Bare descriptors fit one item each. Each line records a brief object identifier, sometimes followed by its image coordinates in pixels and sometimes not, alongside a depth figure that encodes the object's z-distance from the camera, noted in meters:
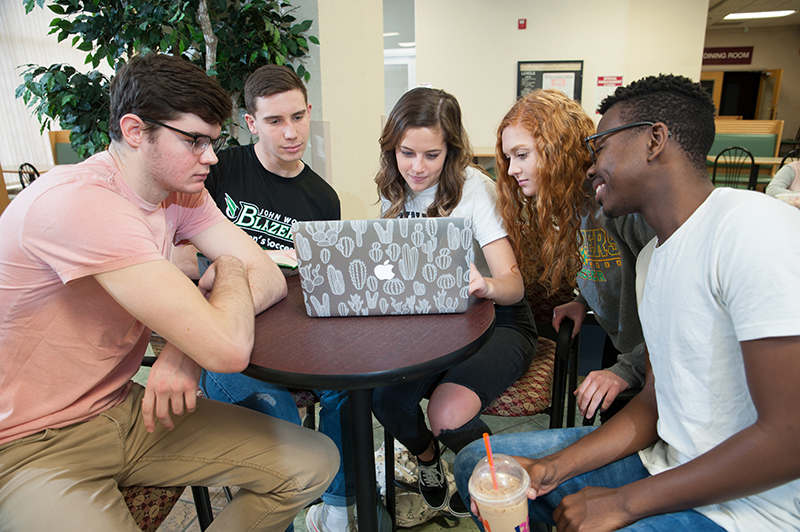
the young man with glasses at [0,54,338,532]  0.86
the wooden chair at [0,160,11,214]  2.93
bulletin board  6.16
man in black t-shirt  1.90
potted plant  2.28
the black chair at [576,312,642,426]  1.18
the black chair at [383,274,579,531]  1.34
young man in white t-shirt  0.67
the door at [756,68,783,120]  10.40
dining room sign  10.39
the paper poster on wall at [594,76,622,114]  6.11
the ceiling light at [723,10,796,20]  8.52
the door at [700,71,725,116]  10.36
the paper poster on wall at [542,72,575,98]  6.18
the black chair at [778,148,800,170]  4.94
